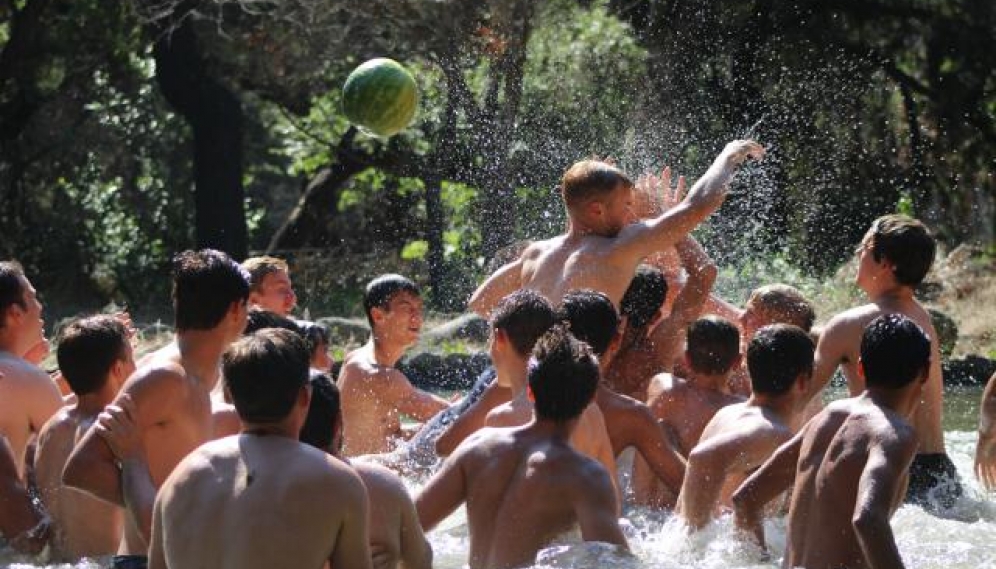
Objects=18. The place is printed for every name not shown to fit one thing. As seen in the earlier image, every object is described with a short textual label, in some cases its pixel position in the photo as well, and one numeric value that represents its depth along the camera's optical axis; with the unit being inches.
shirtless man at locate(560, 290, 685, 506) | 460.1
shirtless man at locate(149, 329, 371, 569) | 298.0
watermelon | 644.1
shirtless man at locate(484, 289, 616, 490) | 425.7
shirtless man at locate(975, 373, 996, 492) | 489.1
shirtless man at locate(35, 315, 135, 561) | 417.4
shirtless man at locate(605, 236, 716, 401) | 573.3
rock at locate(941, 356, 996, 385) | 1013.2
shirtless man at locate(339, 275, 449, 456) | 596.7
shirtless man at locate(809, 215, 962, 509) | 496.4
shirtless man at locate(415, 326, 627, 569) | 355.6
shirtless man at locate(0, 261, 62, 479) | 461.7
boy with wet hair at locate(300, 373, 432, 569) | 337.7
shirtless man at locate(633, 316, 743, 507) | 507.5
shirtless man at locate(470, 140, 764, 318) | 541.6
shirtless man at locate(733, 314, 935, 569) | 349.1
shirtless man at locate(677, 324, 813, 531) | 445.1
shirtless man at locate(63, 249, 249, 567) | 366.0
